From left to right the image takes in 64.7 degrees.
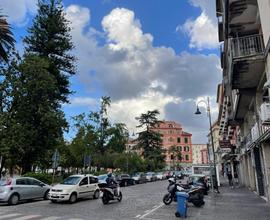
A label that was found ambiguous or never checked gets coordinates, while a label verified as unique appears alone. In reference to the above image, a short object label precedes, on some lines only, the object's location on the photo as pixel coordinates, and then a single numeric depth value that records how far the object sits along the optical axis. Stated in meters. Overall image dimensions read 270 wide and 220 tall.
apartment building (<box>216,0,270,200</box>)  9.83
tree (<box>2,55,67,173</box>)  20.25
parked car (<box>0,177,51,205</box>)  12.02
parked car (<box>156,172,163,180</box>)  42.06
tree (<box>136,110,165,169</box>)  59.20
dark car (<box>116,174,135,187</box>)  26.91
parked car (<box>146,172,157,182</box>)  37.38
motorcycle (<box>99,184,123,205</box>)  12.81
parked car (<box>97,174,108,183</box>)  22.14
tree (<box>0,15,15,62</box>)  14.93
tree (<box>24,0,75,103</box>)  25.91
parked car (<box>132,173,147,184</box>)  31.73
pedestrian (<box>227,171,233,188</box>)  23.01
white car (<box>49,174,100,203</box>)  12.67
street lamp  19.44
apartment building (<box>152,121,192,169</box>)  83.44
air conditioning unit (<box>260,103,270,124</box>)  8.78
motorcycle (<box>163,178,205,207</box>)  11.66
